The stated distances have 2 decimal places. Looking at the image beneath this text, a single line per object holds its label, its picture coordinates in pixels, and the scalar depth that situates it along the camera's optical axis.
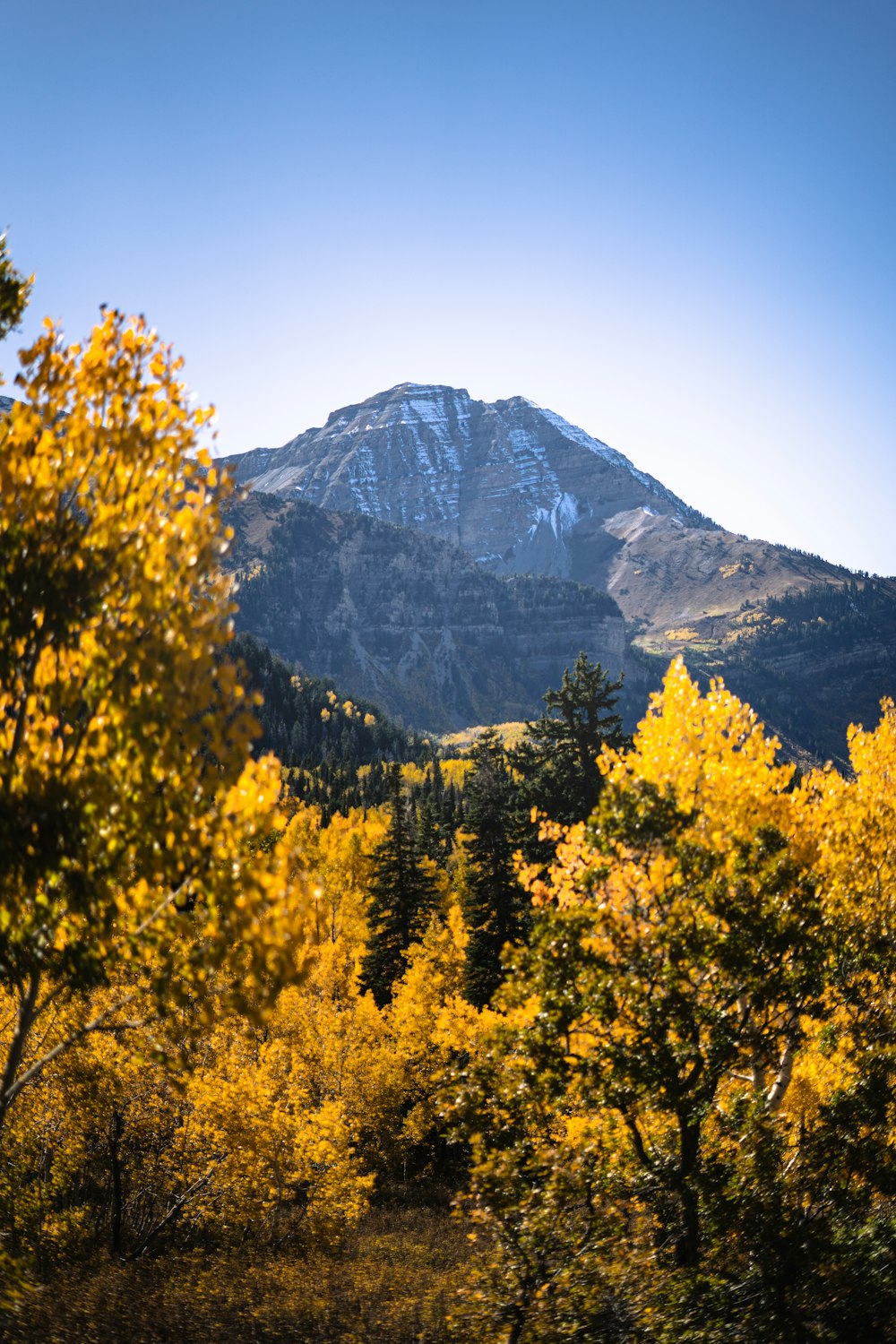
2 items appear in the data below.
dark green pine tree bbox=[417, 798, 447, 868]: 75.27
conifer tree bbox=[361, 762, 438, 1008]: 47.75
